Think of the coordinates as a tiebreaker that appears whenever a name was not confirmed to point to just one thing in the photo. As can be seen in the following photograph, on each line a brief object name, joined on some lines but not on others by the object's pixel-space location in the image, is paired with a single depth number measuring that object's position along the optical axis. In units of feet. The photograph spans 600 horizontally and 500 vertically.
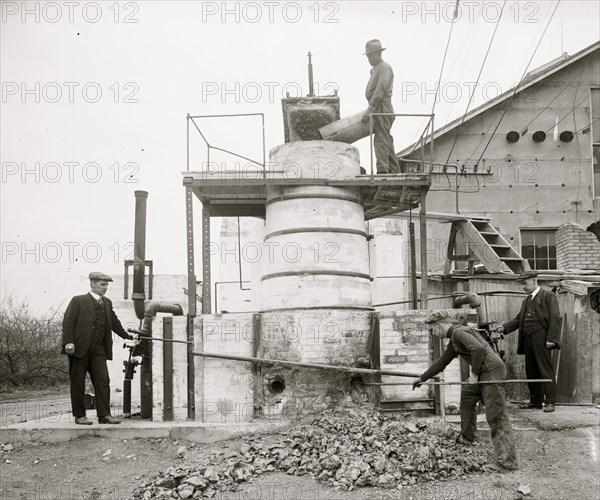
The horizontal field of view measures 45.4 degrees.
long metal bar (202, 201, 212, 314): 38.22
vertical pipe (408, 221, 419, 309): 41.89
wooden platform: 36.50
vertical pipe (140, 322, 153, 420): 37.11
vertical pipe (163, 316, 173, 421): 35.45
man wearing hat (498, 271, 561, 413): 34.58
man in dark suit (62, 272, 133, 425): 33.76
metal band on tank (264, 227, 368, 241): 36.35
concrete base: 32.65
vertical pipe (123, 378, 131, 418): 38.22
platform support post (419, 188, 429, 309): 37.73
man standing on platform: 38.47
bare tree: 71.56
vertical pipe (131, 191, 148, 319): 41.45
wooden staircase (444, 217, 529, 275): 42.42
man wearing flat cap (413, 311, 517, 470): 27.12
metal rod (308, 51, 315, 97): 40.83
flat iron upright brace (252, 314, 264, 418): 35.04
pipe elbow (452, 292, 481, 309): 35.06
